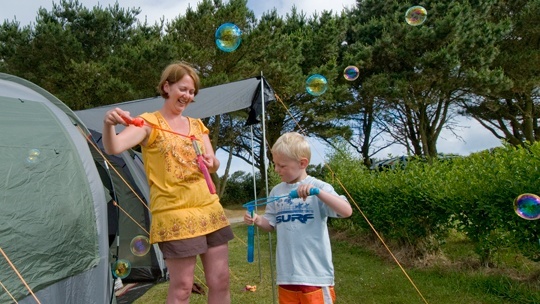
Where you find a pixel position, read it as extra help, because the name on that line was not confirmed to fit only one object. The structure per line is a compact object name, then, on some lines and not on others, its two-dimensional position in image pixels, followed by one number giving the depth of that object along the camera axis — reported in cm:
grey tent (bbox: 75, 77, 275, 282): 391
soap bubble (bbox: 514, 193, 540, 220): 243
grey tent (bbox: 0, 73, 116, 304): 211
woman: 163
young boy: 173
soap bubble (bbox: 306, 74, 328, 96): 409
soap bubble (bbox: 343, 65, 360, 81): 440
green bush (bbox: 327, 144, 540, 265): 282
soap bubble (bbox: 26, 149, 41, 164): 236
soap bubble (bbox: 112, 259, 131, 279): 305
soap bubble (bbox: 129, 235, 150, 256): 323
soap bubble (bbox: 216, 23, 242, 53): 347
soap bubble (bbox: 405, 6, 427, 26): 484
